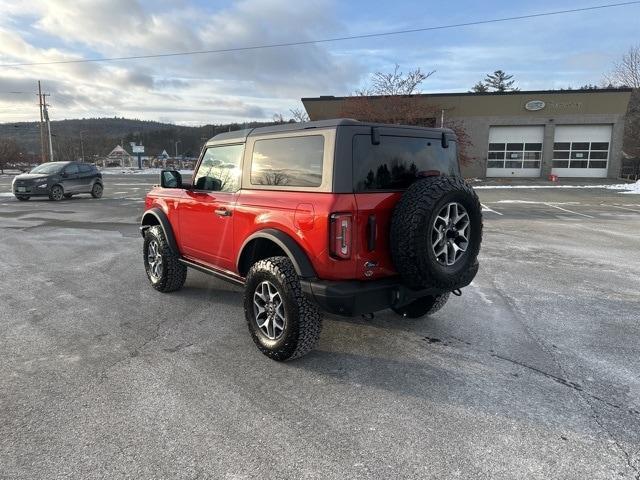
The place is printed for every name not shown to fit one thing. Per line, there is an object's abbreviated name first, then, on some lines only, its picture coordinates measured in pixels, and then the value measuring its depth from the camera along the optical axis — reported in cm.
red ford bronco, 336
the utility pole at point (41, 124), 5592
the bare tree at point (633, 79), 4569
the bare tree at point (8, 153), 5862
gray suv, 1828
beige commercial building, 3688
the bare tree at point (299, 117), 4892
